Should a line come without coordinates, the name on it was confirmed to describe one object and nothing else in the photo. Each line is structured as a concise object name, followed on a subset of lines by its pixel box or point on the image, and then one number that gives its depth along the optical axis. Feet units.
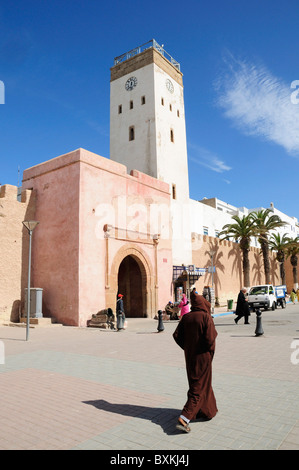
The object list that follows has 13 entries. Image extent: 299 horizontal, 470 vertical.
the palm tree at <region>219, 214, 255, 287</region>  106.83
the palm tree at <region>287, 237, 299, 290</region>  151.43
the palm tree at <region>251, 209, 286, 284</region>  113.91
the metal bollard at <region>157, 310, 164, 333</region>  44.45
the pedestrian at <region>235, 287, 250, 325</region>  49.67
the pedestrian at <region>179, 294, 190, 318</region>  46.57
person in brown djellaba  13.67
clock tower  88.94
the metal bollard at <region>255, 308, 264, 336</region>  36.59
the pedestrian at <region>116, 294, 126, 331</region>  47.21
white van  76.79
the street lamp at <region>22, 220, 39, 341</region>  41.19
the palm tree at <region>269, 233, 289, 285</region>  141.79
